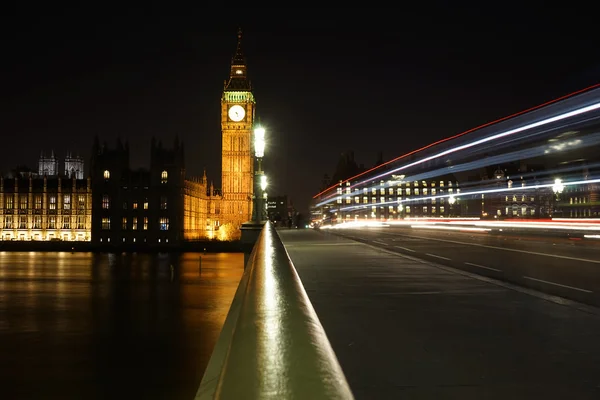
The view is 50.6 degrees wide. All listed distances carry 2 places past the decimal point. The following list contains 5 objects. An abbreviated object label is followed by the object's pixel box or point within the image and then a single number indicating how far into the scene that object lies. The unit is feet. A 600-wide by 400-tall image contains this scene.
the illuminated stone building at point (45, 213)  423.23
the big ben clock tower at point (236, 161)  479.82
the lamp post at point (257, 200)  93.09
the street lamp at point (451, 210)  472.44
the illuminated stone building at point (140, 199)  414.00
